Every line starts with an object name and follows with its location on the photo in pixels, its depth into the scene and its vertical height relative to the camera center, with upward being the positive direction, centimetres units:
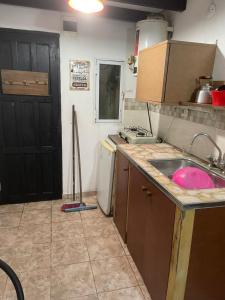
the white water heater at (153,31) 232 +66
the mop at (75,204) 279 -135
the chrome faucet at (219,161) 164 -45
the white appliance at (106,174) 248 -90
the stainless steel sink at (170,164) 189 -56
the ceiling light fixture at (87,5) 148 +59
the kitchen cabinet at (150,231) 133 -91
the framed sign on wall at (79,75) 271 +23
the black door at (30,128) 250 -43
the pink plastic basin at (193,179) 155 -55
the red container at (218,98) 144 +1
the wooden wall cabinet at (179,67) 177 +24
